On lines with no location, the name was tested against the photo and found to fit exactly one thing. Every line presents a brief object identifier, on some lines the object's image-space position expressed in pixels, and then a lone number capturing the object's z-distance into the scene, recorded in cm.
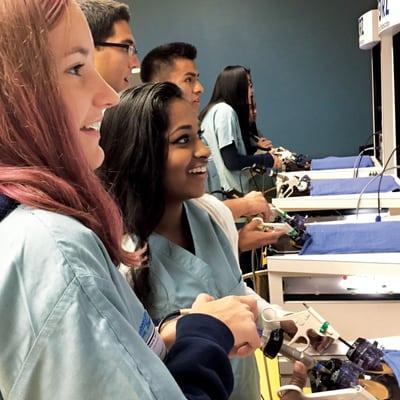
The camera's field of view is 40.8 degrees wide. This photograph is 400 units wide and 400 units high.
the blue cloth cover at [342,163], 328
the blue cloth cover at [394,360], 98
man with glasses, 167
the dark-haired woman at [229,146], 292
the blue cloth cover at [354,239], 158
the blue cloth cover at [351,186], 237
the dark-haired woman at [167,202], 100
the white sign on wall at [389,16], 221
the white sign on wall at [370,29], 295
